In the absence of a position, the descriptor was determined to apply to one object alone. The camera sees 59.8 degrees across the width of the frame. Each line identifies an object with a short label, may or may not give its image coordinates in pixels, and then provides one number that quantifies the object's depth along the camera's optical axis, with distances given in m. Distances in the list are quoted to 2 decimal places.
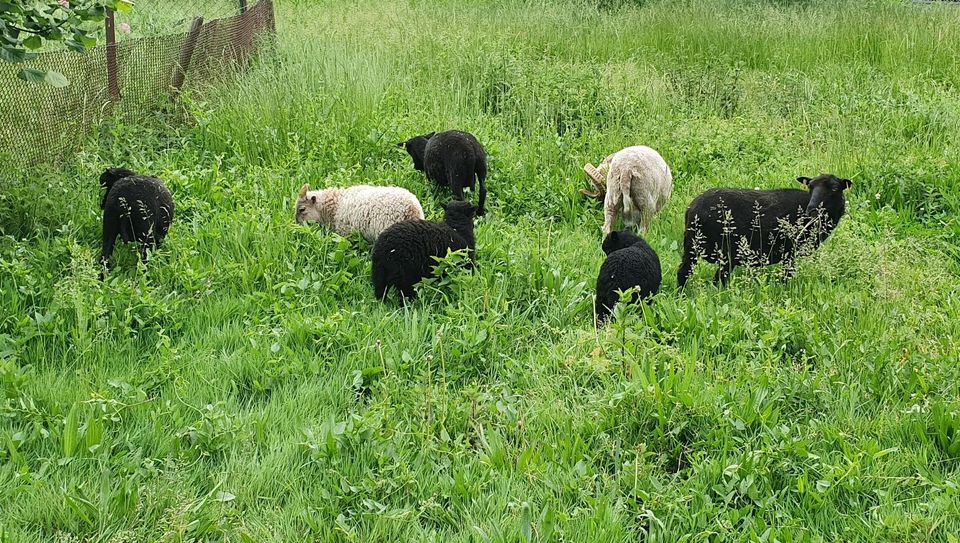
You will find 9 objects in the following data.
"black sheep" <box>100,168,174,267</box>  5.95
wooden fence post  8.89
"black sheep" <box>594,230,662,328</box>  5.54
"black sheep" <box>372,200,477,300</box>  5.66
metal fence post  7.68
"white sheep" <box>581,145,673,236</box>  7.07
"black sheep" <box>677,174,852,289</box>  6.15
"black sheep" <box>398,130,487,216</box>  7.43
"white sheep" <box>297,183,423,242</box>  6.59
